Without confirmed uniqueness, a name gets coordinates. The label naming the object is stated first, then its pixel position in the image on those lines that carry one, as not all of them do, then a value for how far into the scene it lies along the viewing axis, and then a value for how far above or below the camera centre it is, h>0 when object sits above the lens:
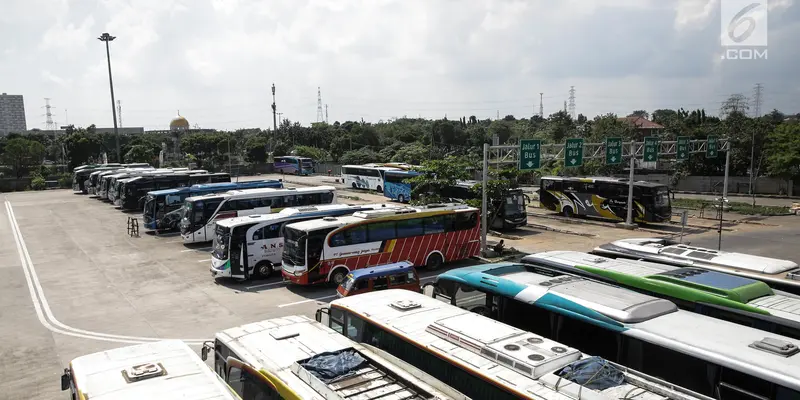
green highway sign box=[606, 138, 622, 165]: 29.64 -0.71
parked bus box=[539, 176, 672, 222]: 29.25 -3.48
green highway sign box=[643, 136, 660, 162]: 31.13 -0.61
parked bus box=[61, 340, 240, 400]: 6.28 -2.87
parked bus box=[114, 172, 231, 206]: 39.51 -2.59
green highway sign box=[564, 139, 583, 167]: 28.38 -0.75
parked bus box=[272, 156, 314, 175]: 69.88 -2.92
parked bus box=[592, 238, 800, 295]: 11.42 -2.93
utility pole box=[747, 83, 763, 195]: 45.53 -1.39
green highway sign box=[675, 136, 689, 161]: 33.52 -0.69
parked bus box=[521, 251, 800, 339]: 9.04 -2.90
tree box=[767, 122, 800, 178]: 42.56 -1.27
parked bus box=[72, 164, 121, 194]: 49.12 -2.87
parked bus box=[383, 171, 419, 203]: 40.76 -3.47
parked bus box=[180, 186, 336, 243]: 24.98 -2.99
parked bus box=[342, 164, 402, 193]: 47.16 -3.18
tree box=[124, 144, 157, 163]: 68.12 -1.21
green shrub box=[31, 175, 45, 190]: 54.84 -3.75
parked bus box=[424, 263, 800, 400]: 6.94 -2.93
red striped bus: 17.23 -3.41
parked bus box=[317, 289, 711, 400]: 6.59 -3.01
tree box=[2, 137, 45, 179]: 58.47 -0.88
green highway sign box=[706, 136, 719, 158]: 34.76 -0.67
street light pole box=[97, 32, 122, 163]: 54.78 +10.86
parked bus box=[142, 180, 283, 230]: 28.19 -3.26
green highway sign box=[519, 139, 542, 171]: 26.00 -0.71
